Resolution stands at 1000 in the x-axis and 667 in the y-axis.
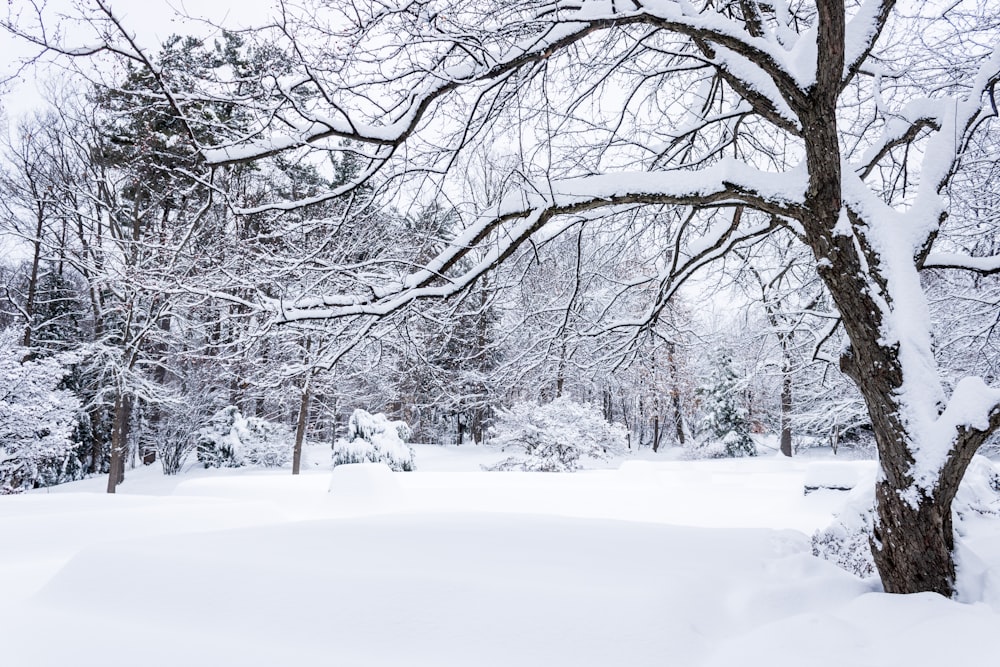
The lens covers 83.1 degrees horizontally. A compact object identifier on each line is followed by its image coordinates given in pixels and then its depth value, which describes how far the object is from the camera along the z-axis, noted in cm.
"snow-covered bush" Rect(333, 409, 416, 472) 1389
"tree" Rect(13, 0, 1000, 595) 289
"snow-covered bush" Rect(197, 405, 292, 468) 1686
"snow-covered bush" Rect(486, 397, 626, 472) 1441
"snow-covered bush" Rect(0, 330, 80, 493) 1171
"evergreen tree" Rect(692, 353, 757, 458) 2122
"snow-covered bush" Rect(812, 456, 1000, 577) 424
